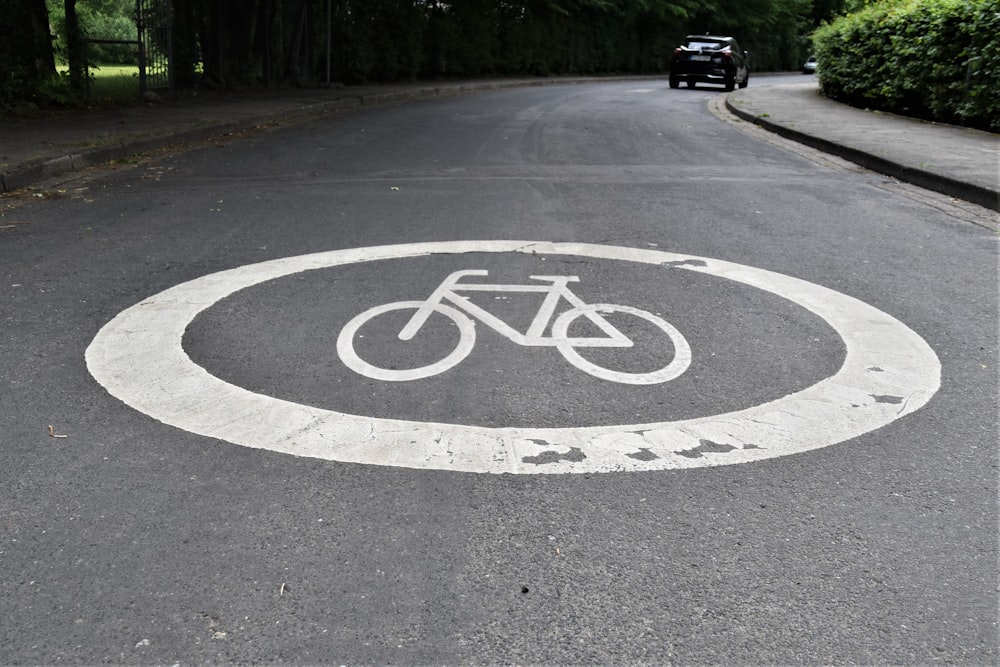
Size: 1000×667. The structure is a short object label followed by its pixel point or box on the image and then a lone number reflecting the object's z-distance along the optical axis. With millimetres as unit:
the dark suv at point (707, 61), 30562
